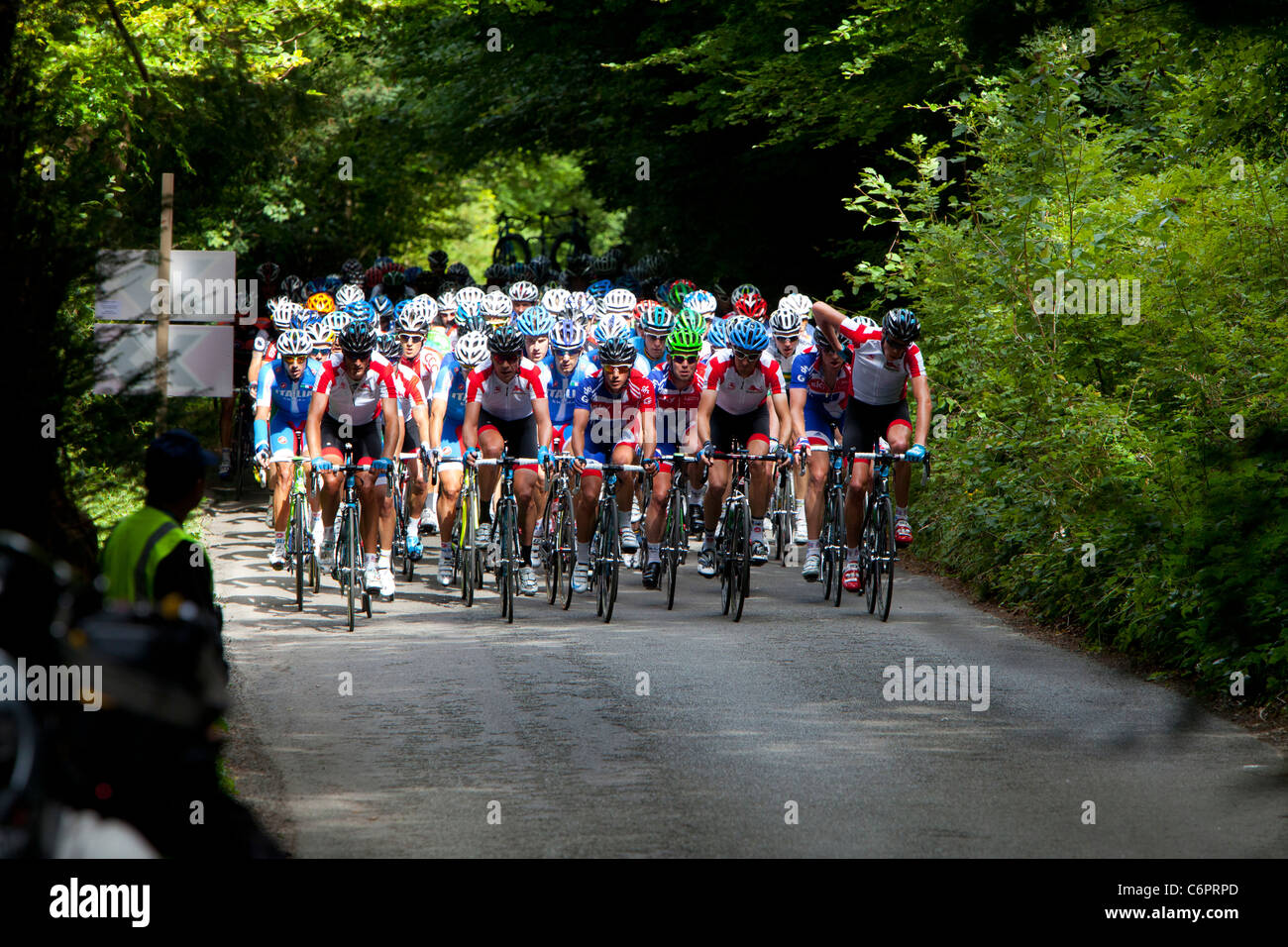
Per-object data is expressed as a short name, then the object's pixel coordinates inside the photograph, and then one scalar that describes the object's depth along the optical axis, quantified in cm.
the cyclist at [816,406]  1423
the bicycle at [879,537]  1266
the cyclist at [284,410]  1477
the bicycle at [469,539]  1321
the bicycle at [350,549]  1250
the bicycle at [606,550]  1260
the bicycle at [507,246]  3196
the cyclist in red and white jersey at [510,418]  1345
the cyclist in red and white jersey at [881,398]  1308
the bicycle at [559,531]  1341
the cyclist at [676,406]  1373
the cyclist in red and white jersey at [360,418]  1291
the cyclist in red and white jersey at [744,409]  1409
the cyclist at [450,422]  1383
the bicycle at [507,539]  1263
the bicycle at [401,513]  1513
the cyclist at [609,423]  1312
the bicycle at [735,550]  1266
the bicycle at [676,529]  1340
